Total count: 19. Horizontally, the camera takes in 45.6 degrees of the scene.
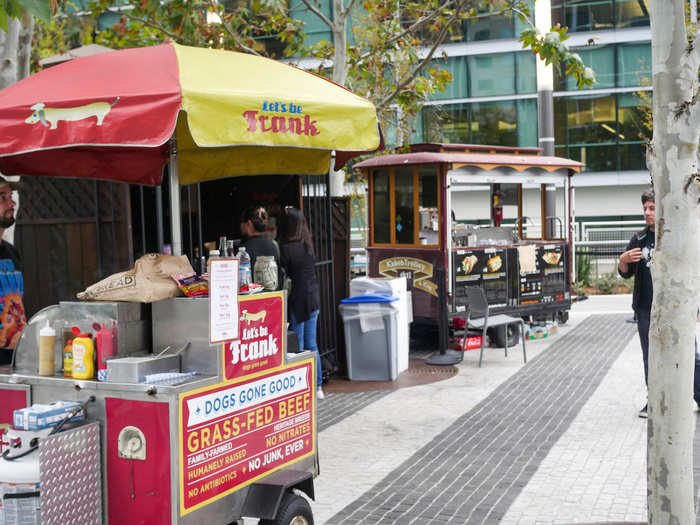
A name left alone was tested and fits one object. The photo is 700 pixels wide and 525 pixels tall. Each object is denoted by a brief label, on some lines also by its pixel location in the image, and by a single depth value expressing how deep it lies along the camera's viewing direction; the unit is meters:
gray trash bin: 9.83
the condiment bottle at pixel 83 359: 4.20
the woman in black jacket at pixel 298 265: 8.46
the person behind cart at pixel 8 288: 5.70
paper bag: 4.34
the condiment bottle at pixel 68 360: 4.28
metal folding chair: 10.83
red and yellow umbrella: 4.20
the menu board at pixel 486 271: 11.91
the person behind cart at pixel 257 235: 8.05
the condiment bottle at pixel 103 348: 4.19
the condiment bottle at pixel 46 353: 4.32
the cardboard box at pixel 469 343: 12.02
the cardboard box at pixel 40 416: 3.82
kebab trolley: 11.85
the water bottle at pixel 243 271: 4.56
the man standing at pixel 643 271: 7.32
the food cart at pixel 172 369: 3.88
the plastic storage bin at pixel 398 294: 10.16
